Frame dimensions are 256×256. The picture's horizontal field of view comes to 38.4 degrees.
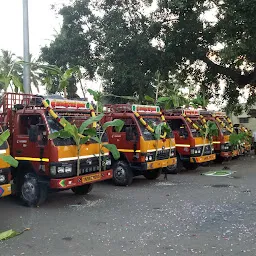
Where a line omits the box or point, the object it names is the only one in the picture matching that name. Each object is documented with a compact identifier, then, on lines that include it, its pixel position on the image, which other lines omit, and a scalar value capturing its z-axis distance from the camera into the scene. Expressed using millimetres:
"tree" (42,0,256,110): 15320
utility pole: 10500
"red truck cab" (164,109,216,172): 12820
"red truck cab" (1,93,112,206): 7684
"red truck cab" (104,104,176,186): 10352
